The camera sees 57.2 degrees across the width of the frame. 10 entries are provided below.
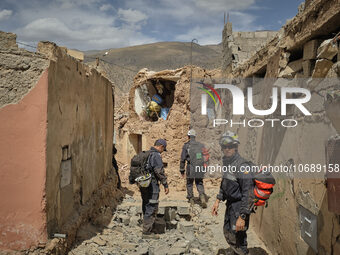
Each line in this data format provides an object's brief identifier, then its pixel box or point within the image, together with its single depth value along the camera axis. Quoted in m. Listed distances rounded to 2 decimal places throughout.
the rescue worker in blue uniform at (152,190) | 5.66
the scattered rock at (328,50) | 3.20
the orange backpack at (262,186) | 3.80
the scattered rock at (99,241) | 4.70
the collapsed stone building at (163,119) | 10.57
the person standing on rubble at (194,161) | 7.96
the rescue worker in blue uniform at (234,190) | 3.95
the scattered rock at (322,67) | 3.32
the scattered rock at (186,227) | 6.07
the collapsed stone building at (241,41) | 10.71
